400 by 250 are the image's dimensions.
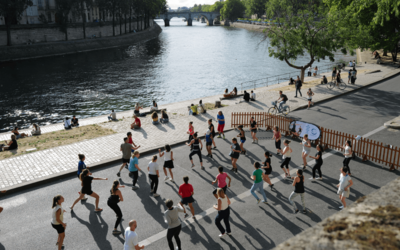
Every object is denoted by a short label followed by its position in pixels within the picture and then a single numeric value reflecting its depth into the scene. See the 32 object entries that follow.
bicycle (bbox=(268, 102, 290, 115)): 21.44
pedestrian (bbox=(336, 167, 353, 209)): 9.58
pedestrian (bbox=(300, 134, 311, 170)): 12.62
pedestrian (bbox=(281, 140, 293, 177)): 12.01
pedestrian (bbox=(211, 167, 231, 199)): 9.84
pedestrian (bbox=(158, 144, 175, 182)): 11.75
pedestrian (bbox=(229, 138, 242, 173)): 12.48
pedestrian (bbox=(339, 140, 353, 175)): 12.16
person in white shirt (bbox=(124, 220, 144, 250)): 6.94
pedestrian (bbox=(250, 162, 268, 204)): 9.96
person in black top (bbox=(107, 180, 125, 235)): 8.58
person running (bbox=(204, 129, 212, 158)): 14.14
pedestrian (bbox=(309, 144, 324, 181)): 11.44
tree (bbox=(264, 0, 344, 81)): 29.64
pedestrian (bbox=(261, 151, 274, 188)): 11.07
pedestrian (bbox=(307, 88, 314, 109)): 22.68
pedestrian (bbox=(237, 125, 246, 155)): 14.46
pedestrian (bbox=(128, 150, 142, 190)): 11.14
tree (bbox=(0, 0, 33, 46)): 52.72
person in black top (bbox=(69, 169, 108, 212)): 9.70
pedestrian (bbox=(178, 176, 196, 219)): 9.19
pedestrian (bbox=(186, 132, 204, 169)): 13.02
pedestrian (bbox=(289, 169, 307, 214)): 9.42
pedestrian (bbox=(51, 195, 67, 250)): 7.76
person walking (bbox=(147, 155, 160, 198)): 10.52
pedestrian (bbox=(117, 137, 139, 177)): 12.45
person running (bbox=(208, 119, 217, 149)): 14.41
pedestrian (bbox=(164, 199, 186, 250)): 7.58
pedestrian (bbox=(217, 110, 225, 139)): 16.72
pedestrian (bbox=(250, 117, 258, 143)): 16.16
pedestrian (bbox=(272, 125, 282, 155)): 14.04
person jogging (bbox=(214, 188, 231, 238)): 8.22
